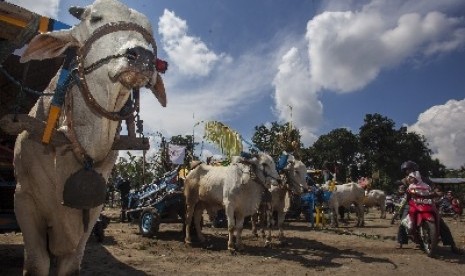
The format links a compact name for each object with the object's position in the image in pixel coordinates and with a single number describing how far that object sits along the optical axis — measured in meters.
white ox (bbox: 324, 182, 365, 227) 18.12
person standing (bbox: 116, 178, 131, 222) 15.60
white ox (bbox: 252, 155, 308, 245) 11.72
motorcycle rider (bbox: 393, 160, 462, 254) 9.86
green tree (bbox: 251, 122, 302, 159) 15.36
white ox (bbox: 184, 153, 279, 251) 10.23
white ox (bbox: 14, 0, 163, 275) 2.86
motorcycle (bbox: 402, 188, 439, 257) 9.19
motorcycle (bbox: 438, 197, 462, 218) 24.94
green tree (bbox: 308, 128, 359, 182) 66.19
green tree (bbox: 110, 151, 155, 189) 39.84
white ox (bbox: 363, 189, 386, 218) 23.75
